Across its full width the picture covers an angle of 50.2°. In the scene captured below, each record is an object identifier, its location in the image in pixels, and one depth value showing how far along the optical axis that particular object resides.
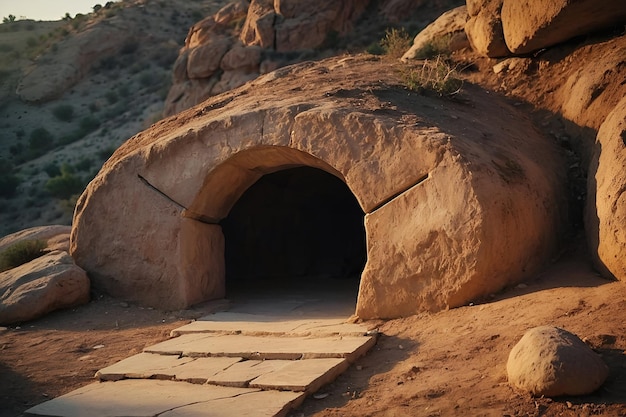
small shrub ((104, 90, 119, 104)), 35.44
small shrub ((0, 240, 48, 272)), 9.59
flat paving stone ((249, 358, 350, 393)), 5.15
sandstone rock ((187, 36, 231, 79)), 22.94
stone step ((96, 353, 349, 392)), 5.26
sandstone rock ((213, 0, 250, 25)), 24.56
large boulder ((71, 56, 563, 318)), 6.59
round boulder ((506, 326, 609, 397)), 4.36
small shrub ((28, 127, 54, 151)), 32.47
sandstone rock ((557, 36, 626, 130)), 7.95
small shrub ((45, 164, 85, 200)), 26.38
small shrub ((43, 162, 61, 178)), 29.34
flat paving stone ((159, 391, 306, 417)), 4.72
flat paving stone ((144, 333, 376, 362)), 5.89
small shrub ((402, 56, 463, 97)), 8.69
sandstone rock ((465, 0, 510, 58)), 10.05
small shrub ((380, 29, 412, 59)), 11.48
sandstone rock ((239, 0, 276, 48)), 22.77
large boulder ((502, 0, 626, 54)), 8.46
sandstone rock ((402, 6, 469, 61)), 10.98
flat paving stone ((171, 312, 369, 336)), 6.66
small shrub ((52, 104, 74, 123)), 34.56
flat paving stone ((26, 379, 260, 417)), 5.03
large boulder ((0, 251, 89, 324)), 8.12
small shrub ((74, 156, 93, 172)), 28.98
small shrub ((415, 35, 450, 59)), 10.81
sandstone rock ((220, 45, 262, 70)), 22.31
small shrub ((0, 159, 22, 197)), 27.38
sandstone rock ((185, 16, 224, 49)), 24.47
